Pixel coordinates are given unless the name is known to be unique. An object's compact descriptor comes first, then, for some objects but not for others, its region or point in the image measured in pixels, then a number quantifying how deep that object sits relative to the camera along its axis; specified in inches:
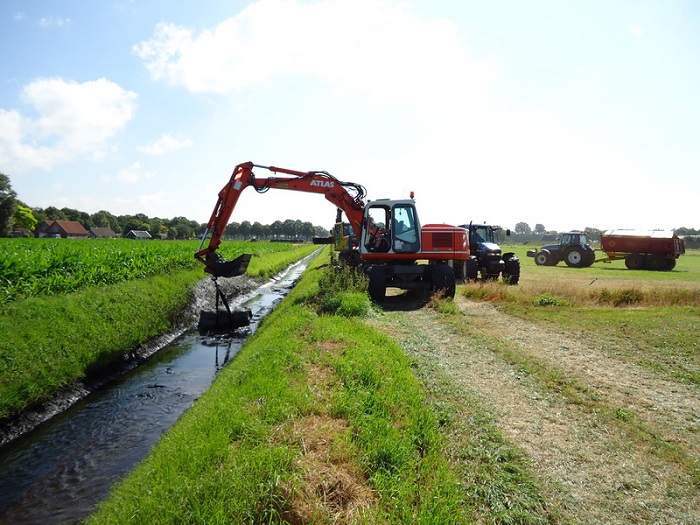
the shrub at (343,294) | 414.6
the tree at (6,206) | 2191.2
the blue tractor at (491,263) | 749.9
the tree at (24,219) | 2663.6
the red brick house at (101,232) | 4267.2
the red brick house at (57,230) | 3430.1
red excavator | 500.1
